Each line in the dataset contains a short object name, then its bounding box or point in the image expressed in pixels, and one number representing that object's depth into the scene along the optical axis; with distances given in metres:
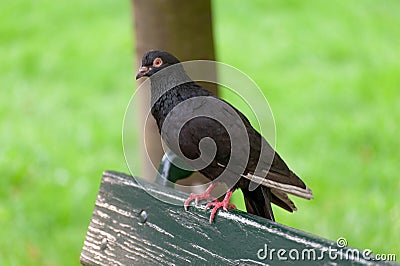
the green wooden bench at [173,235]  3.94
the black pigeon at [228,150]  4.83
